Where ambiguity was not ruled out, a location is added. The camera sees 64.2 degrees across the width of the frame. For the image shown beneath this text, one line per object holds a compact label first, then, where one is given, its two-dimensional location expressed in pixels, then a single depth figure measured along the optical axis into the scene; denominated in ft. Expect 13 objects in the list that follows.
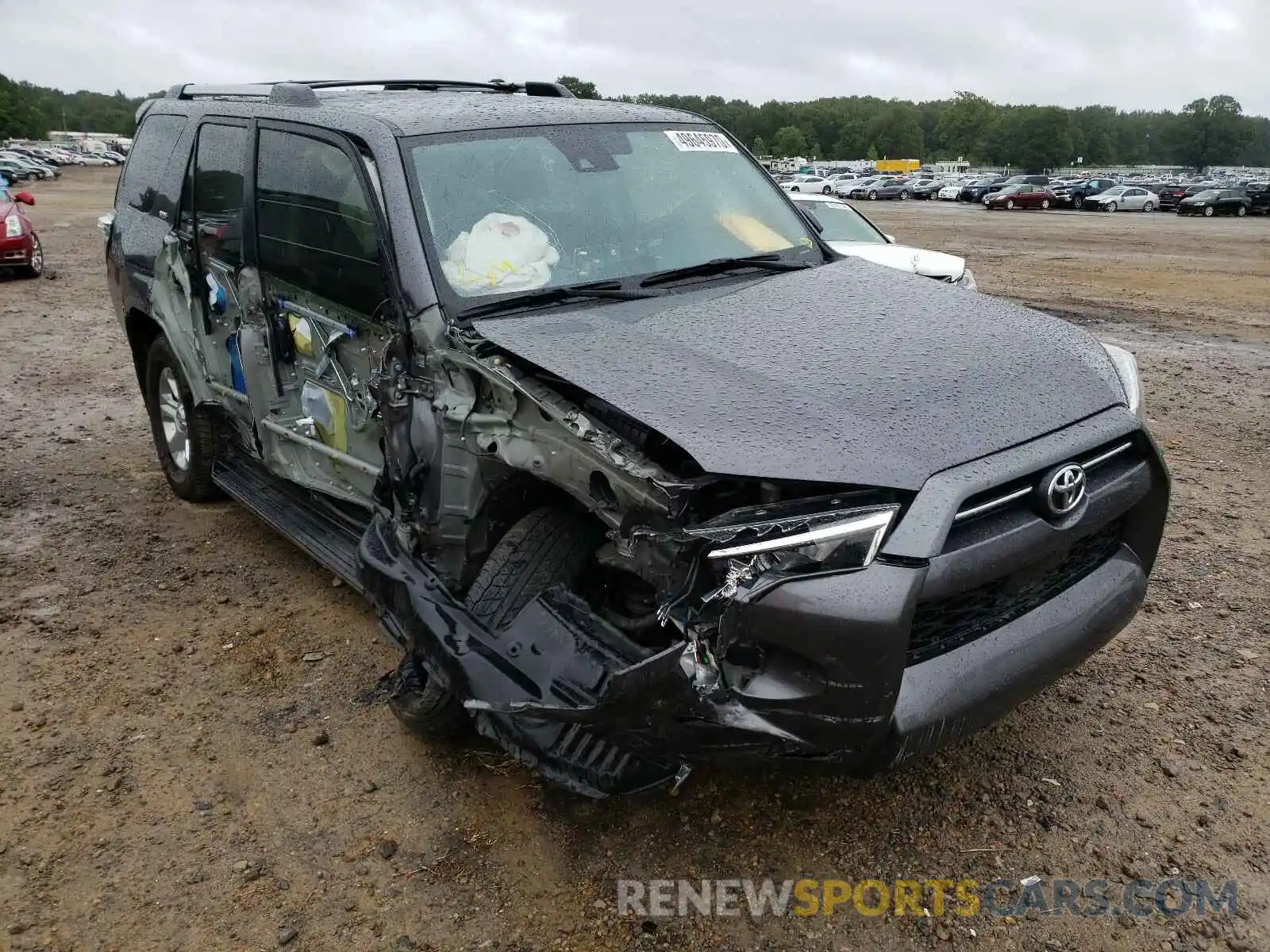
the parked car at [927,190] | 173.37
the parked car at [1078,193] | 141.38
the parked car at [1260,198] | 118.11
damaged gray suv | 7.66
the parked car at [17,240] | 43.91
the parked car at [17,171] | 159.32
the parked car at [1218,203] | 118.93
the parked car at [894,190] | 167.32
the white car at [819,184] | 164.25
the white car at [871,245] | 28.17
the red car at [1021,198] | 137.08
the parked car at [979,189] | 152.66
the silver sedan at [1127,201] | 133.39
